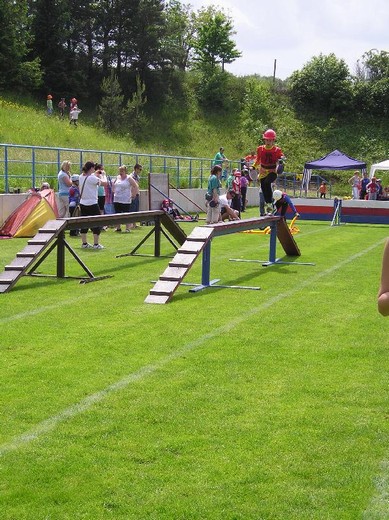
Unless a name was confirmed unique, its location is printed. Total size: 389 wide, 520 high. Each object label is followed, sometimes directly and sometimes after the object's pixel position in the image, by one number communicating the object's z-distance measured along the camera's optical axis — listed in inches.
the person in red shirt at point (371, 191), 1443.2
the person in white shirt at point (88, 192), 643.5
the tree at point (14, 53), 2277.3
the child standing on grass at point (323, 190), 1904.5
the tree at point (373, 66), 3095.5
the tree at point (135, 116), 2389.3
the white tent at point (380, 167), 1518.2
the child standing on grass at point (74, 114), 1924.1
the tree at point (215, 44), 3142.2
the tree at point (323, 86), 2780.5
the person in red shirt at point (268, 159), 690.7
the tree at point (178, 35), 2842.0
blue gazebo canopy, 1507.1
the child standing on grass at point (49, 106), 2025.1
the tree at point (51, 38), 2551.7
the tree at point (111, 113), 2341.3
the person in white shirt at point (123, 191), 771.4
